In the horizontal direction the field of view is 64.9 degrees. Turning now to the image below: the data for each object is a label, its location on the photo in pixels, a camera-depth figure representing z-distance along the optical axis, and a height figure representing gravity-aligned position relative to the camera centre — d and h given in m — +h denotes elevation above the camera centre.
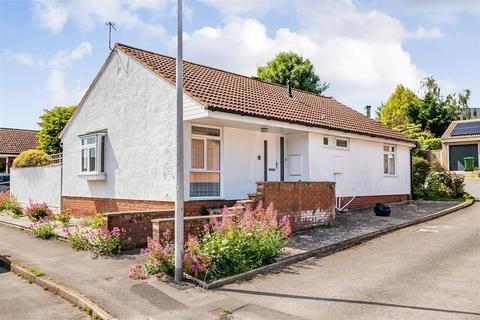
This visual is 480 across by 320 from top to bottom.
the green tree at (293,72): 38.66 +10.48
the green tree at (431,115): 41.66 +6.41
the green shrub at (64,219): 13.66 -1.66
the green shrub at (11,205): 17.61 -1.62
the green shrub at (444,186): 20.88 -0.80
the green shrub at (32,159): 20.64 +0.79
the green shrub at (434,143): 36.07 +2.79
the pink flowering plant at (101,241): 9.39 -1.77
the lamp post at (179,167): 7.11 +0.11
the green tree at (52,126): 27.50 +3.47
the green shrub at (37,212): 15.20 -1.56
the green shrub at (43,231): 11.84 -1.82
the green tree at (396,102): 52.09 +9.98
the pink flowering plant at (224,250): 7.38 -1.60
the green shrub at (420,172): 22.41 +0.01
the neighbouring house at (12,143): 34.34 +2.90
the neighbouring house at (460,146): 33.38 +2.39
